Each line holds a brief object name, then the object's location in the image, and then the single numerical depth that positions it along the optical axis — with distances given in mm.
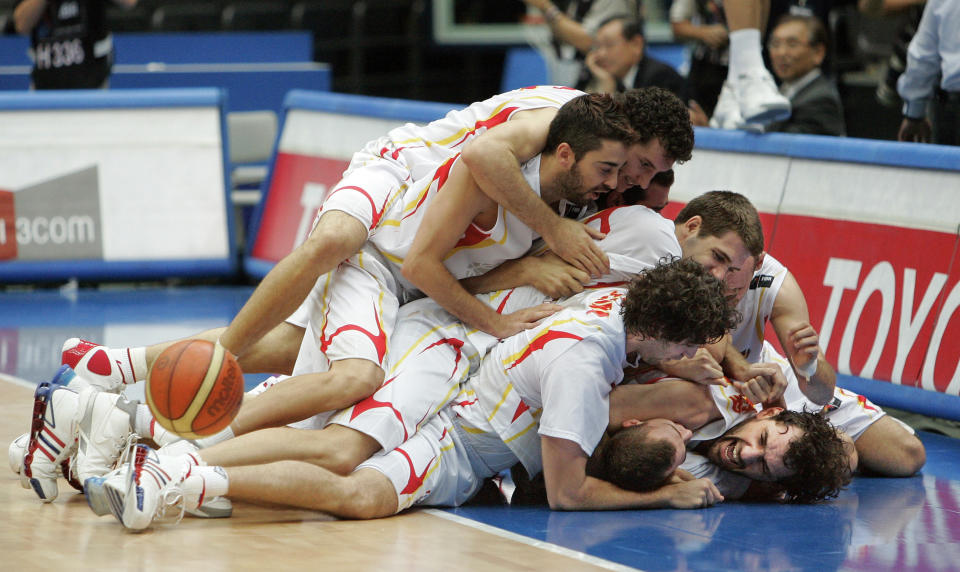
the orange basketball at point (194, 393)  9844
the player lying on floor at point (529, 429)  9742
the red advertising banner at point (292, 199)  21219
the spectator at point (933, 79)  15781
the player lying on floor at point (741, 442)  10789
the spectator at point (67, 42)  22625
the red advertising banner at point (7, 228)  21516
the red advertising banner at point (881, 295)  13633
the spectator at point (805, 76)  18203
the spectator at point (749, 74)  15609
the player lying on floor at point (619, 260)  10266
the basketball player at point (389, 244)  10703
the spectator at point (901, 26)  18375
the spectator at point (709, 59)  19984
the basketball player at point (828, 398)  12055
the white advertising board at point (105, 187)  21578
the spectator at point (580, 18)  23844
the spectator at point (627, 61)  21078
